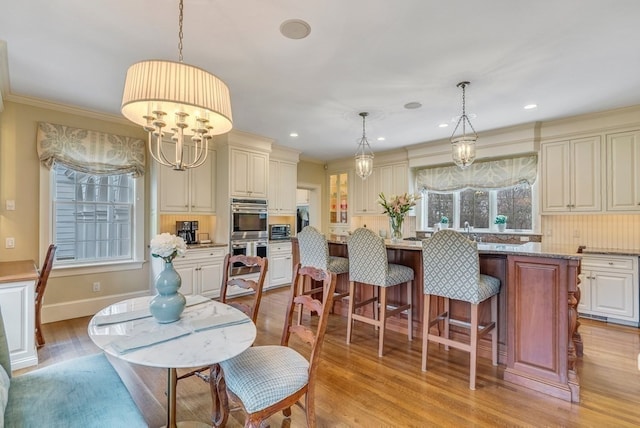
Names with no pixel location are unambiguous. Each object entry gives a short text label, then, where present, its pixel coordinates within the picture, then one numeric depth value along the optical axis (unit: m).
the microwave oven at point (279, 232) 5.71
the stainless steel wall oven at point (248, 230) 4.94
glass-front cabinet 6.90
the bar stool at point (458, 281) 2.39
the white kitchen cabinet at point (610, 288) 3.59
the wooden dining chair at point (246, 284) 2.03
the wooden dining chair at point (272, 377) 1.45
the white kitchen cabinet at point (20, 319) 2.57
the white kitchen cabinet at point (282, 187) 5.77
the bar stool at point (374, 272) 2.92
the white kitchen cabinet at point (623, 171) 3.75
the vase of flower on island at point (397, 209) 3.55
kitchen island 2.23
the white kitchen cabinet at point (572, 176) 4.00
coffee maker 4.75
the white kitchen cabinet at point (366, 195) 6.34
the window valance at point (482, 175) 4.68
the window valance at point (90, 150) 3.64
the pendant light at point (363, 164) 4.09
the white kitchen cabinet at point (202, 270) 4.39
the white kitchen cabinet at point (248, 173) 4.97
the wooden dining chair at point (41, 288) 2.99
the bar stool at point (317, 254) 3.28
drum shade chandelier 1.57
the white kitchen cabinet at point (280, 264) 5.51
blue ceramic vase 1.63
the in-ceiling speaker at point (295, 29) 2.18
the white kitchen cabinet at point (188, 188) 4.39
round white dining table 1.28
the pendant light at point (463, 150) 3.31
